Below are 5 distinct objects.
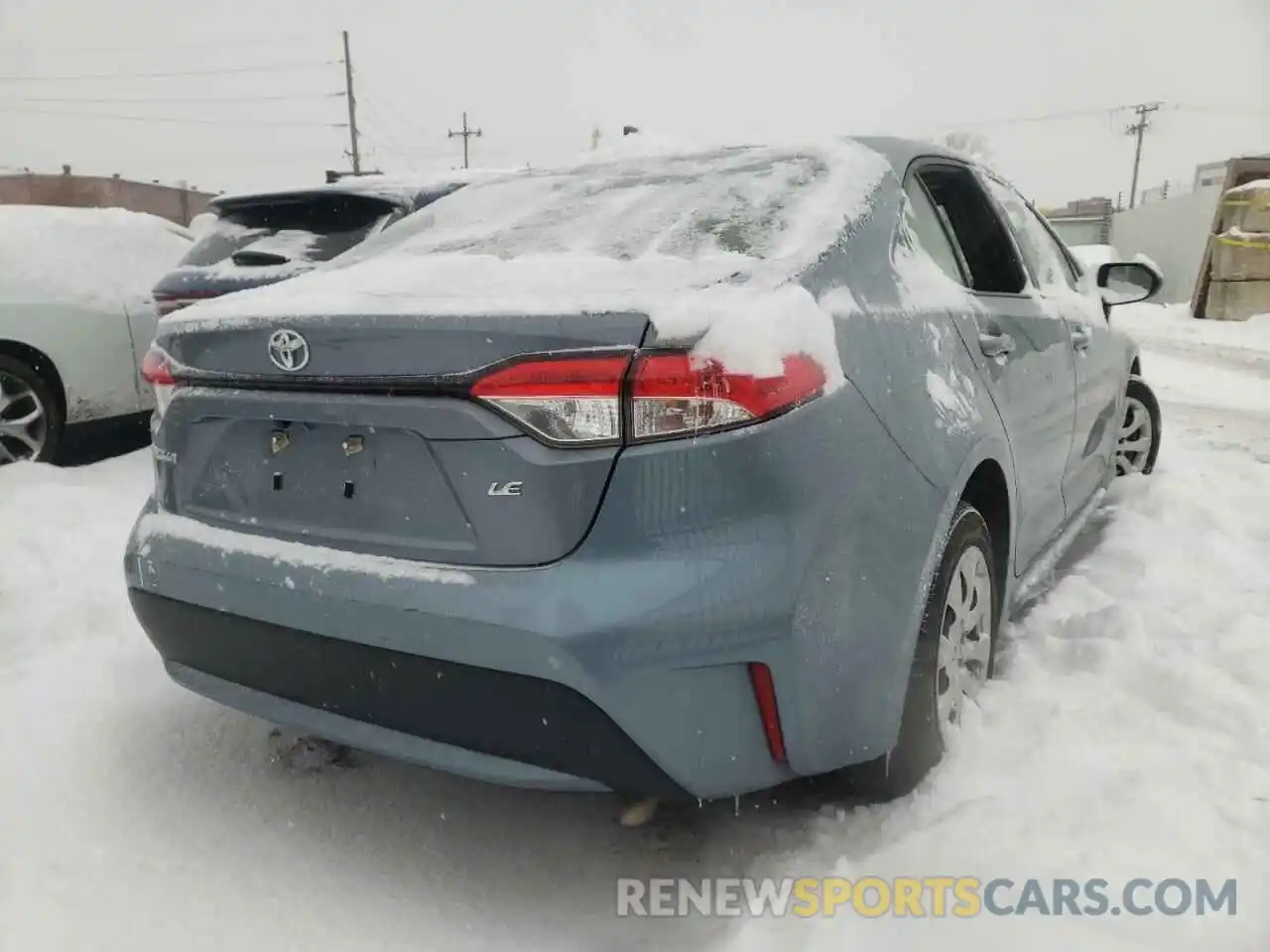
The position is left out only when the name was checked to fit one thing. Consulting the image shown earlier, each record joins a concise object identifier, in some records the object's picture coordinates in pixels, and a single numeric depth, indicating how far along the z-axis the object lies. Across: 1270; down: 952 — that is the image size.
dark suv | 4.38
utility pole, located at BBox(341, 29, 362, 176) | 41.25
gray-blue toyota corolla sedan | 1.54
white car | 4.85
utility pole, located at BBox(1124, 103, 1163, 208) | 57.66
